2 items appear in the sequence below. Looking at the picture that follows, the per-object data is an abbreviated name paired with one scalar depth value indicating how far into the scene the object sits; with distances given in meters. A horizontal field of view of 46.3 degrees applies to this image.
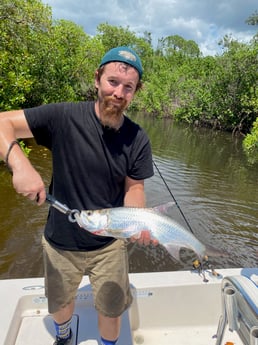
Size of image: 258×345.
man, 2.07
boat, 2.74
